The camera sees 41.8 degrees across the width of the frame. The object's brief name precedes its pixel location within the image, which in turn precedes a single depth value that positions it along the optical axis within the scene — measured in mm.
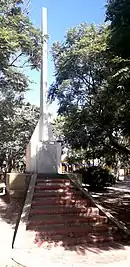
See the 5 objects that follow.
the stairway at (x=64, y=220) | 4894
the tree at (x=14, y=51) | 5764
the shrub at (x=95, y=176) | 12506
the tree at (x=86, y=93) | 7569
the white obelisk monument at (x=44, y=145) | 8157
